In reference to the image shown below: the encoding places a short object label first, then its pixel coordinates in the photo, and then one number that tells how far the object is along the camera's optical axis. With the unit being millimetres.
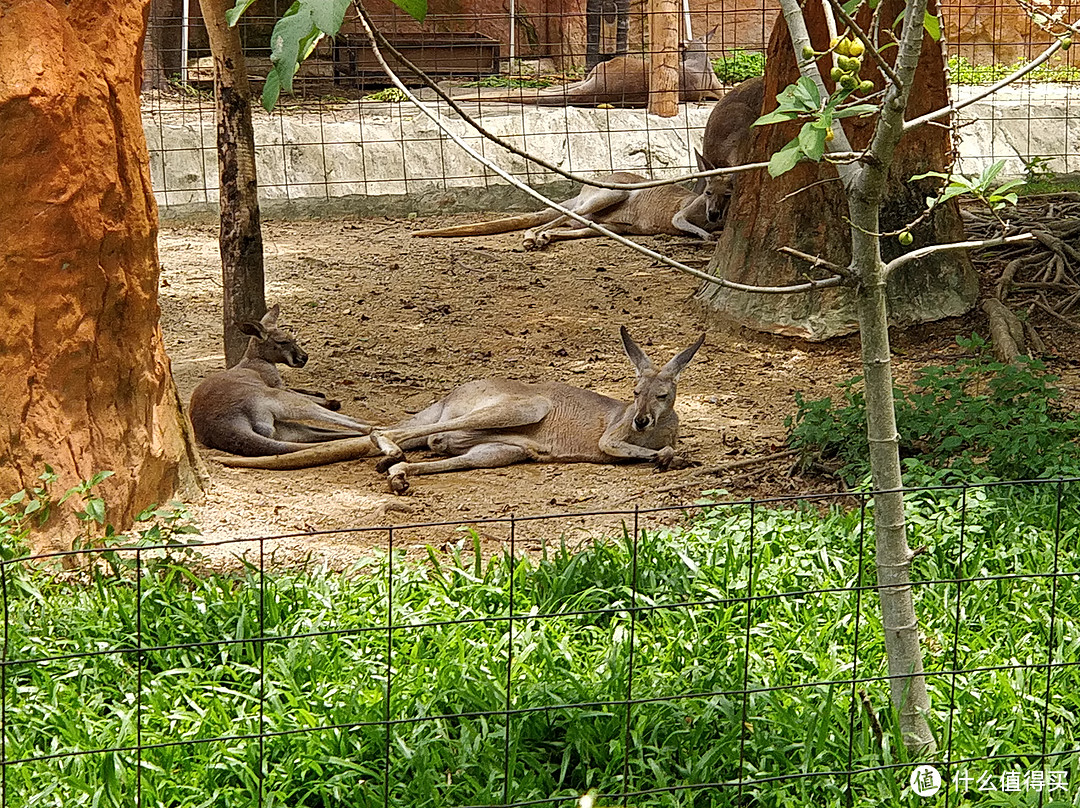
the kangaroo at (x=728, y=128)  10750
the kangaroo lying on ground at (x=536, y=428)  6094
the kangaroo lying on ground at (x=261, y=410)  6129
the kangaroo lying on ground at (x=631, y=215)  10656
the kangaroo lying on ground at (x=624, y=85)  13883
